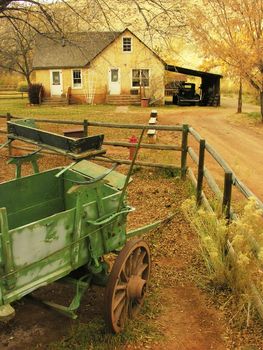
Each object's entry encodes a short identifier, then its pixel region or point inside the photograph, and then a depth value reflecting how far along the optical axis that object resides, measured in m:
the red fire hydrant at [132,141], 9.77
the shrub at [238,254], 4.04
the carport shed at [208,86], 31.81
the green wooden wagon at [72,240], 3.15
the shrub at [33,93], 31.98
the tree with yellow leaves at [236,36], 18.66
